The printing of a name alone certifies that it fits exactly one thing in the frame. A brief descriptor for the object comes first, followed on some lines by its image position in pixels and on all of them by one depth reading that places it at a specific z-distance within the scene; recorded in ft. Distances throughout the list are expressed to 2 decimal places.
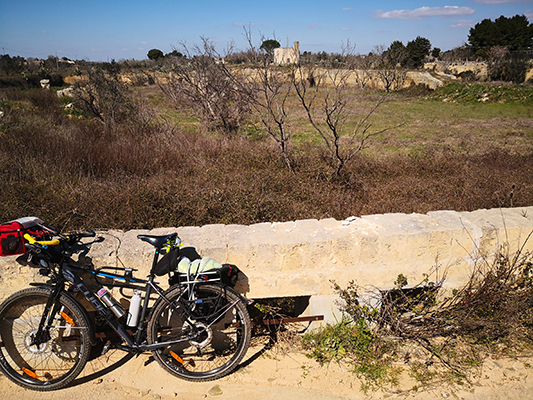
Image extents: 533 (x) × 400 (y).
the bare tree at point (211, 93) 36.17
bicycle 8.53
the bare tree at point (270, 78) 22.52
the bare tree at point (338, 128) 21.09
